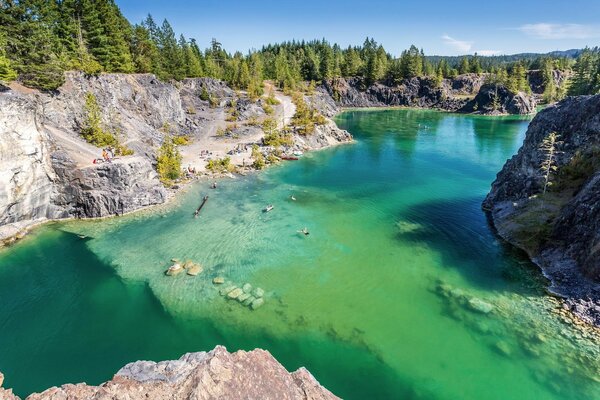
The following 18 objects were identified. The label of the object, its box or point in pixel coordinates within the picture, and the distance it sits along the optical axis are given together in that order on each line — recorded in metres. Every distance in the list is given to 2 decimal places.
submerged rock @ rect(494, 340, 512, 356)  26.28
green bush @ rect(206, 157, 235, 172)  70.43
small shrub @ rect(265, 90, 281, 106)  123.53
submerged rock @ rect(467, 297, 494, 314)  30.43
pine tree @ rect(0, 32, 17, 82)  46.31
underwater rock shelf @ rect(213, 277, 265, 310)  31.72
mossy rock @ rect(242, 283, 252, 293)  33.49
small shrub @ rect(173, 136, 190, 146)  84.41
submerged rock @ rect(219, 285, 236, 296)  33.27
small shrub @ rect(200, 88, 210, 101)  114.50
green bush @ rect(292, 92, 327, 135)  97.56
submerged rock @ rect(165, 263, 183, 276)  36.24
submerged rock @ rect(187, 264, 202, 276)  36.18
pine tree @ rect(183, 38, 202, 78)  115.50
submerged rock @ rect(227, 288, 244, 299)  32.58
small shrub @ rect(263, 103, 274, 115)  114.70
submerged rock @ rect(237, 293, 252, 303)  32.18
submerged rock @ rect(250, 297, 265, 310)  31.22
